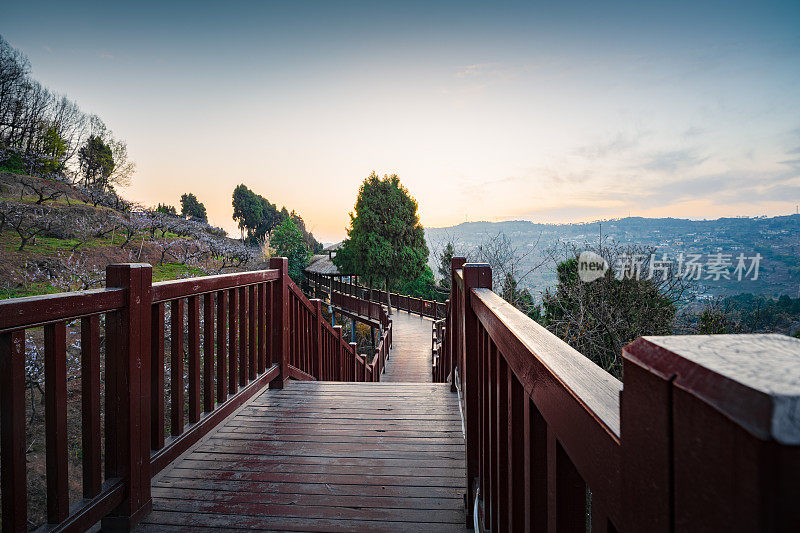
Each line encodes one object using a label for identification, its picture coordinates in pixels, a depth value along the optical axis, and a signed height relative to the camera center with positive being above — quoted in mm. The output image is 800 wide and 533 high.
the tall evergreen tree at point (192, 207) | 46250 +7597
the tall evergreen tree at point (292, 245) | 37281 +2310
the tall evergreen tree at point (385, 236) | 23594 +1963
